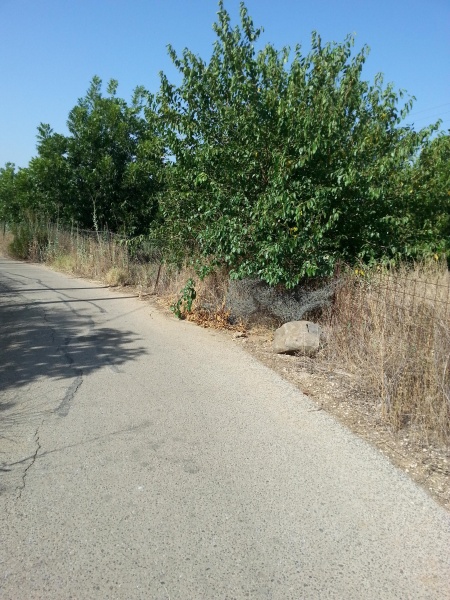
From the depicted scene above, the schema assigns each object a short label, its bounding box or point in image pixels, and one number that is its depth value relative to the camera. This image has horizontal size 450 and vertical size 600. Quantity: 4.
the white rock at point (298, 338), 6.78
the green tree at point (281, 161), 7.38
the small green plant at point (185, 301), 8.79
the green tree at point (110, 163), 17.67
